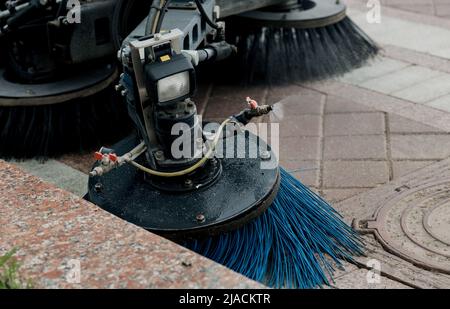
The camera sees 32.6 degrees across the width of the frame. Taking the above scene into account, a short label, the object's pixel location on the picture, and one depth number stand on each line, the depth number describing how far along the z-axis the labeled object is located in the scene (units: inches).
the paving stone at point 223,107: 140.6
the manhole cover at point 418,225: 94.7
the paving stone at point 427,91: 140.7
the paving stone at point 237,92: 147.5
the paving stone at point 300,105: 138.7
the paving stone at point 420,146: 120.3
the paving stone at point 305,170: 115.2
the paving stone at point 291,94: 144.6
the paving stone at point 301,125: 131.3
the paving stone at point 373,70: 151.8
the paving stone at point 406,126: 128.5
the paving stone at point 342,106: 138.1
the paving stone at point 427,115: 130.1
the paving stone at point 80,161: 124.0
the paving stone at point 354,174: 113.7
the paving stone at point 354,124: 130.0
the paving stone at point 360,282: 89.0
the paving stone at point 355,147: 122.2
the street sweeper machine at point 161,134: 88.7
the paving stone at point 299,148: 123.1
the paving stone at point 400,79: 146.6
